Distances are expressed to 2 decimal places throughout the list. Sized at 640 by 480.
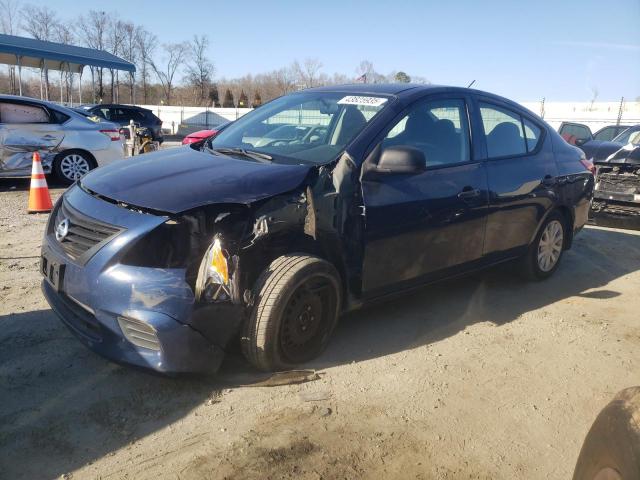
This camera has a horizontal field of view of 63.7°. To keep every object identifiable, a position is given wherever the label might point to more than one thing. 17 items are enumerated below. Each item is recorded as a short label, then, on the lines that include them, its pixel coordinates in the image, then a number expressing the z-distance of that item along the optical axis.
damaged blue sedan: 2.70
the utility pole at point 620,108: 22.34
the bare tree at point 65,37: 45.84
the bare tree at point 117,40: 49.22
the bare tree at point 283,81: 53.08
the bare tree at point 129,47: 49.62
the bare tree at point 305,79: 48.74
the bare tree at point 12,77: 30.89
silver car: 8.40
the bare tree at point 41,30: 43.69
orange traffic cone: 6.91
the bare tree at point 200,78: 54.22
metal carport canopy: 22.65
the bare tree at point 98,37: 48.19
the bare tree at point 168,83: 55.09
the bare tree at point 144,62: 50.93
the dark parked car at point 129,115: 18.72
